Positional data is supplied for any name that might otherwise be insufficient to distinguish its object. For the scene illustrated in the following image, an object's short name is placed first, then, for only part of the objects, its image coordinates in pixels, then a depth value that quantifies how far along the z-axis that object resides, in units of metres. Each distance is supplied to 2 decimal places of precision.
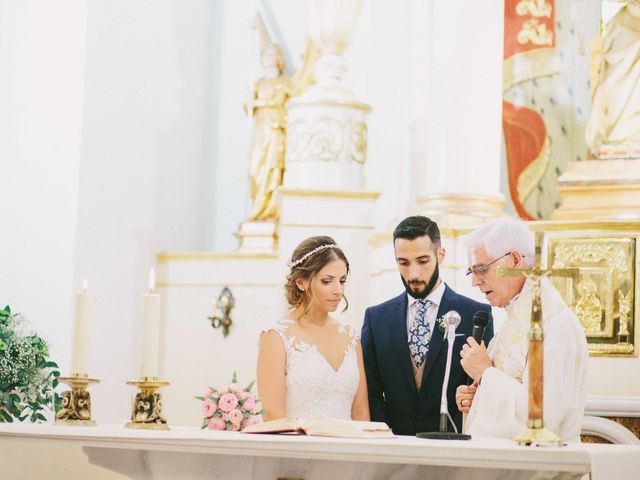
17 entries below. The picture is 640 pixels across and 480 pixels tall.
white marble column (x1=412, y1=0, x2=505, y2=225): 8.27
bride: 4.37
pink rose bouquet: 3.72
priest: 3.53
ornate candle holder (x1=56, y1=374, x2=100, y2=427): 3.72
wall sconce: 8.46
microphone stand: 3.31
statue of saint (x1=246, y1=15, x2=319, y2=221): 9.11
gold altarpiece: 7.03
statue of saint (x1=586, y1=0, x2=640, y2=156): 8.11
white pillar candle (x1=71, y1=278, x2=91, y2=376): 3.71
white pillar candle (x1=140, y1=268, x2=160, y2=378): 3.61
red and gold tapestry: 9.30
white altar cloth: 2.96
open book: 3.27
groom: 4.47
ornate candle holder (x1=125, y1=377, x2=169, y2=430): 3.62
